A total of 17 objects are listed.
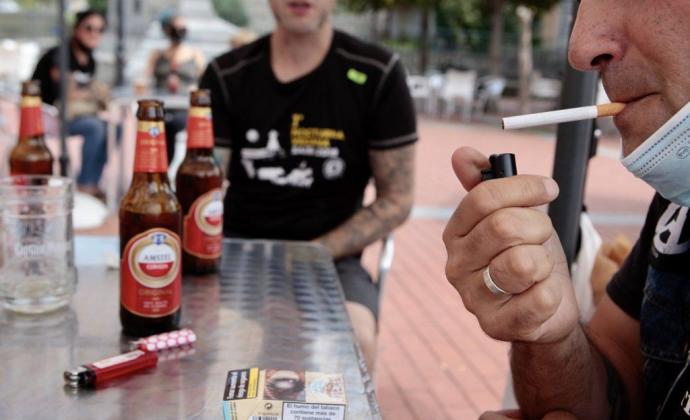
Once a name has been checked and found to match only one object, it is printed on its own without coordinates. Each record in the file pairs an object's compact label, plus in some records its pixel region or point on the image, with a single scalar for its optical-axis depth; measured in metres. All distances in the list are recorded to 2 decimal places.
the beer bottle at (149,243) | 1.38
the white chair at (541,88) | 18.12
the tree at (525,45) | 15.93
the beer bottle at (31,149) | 1.87
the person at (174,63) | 7.06
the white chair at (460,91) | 16.75
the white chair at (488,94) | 16.95
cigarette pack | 1.12
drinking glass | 1.53
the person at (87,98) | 6.15
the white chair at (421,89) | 17.70
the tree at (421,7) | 19.86
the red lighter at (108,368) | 1.20
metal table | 1.16
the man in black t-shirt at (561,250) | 1.06
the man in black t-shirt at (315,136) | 2.63
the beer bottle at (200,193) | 1.77
